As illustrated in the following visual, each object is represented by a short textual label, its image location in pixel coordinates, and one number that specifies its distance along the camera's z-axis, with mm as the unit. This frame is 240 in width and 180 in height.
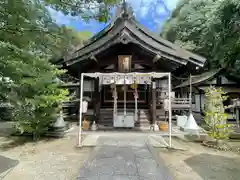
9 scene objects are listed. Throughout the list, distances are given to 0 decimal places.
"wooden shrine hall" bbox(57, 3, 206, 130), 8117
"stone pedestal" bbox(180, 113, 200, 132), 7949
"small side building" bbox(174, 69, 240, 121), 15102
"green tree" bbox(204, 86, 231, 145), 6357
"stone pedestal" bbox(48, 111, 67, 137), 7776
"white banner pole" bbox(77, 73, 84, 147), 6138
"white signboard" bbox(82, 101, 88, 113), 6743
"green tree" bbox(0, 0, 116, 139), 2627
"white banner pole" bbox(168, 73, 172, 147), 6343
